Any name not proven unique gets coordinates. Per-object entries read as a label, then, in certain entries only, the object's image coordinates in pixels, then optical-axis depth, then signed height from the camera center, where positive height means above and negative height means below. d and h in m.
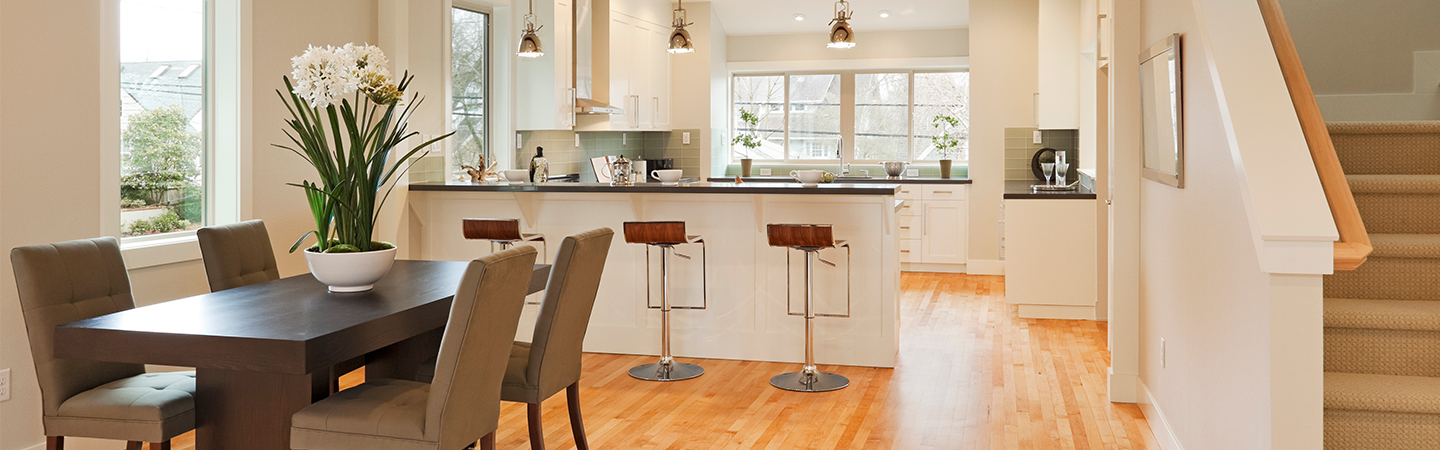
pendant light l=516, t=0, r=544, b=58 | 5.31 +0.96
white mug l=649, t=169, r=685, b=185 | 5.34 +0.23
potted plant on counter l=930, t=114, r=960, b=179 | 8.92 +0.74
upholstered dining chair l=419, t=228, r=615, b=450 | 2.98 -0.37
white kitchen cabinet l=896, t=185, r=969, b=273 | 8.34 -0.08
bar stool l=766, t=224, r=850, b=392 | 4.33 -0.32
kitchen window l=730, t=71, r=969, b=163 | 9.10 +1.02
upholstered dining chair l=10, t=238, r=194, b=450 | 2.61 -0.50
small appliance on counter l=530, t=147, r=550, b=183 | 5.96 +0.30
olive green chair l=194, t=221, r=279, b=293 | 3.33 -0.14
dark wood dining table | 2.24 -0.30
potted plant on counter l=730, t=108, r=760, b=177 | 9.38 +0.79
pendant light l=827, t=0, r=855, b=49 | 5.20 +1.01
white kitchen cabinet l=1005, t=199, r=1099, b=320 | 6.07 -0.26
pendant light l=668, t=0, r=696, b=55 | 5.57 +1.04
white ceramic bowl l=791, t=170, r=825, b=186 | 4.95 +0.20
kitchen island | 4.79 -0.23
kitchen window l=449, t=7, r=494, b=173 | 5.95 +0.85
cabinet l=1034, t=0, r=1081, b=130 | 7.33 +1.18
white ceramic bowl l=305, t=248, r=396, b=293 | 2.87 -0.16
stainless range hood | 6.48 +1.13
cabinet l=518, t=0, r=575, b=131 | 6.07 +0.91
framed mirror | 3.17 +0.37
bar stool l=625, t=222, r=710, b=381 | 4.52 -0.25
